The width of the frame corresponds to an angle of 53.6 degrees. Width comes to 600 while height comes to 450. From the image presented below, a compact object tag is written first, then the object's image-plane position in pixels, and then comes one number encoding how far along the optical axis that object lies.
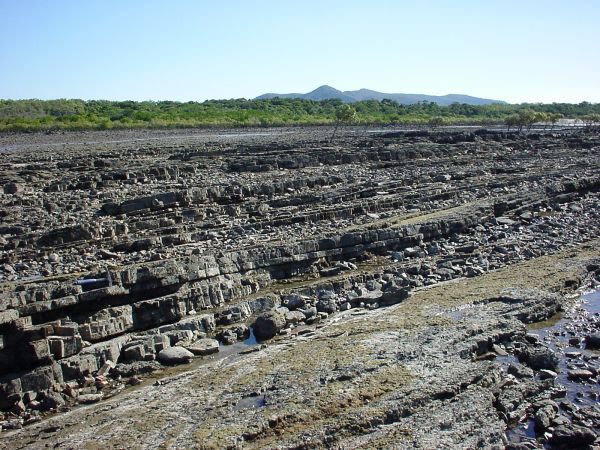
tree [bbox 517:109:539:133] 81.68
